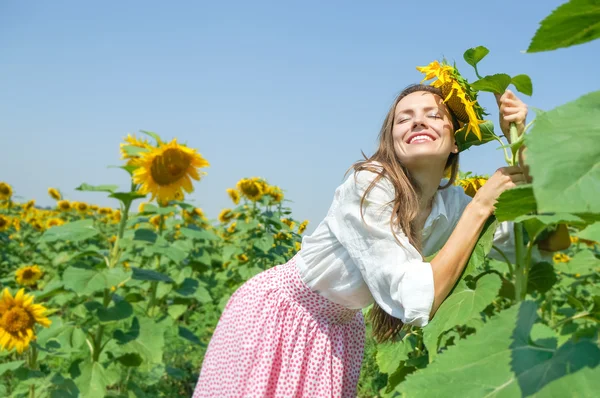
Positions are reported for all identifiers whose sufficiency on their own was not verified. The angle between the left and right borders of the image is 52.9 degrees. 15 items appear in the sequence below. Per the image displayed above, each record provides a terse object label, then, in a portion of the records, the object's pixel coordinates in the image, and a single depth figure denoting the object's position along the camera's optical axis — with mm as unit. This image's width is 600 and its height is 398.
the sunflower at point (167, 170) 2418
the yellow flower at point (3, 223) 5355
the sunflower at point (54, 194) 7445
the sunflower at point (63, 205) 7125
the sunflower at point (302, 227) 3720
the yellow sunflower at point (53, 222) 6512
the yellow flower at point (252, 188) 4043
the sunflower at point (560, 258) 4919
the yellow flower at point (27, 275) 4266
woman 1274
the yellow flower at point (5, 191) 6508
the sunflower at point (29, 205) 8039
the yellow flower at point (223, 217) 5026
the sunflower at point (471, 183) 1771
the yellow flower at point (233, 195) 5105
